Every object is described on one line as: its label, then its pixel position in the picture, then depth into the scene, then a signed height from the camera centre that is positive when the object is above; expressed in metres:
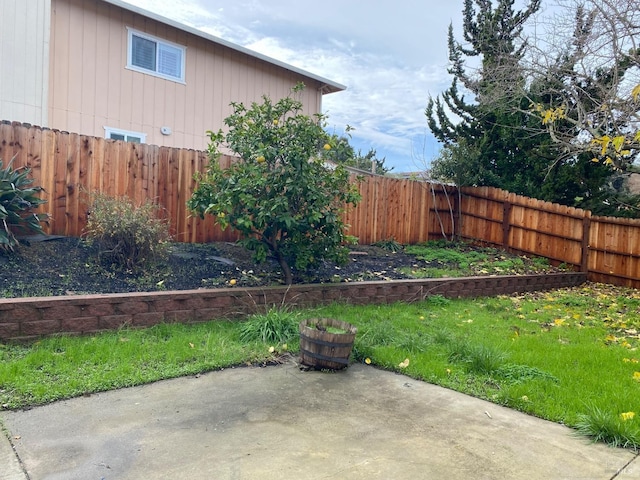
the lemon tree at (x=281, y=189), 5.85 +0.28
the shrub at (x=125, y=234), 5.73 -0.36
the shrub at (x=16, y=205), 5.44 -0.07
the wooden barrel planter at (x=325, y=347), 4.34 -1.25
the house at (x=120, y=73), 9.48 +3.10
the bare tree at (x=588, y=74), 8.20 +3.19
